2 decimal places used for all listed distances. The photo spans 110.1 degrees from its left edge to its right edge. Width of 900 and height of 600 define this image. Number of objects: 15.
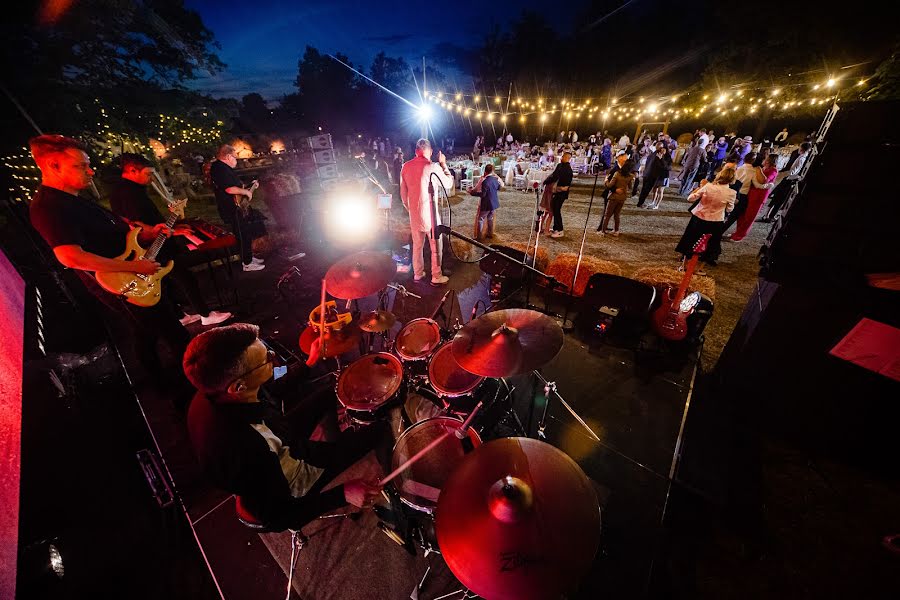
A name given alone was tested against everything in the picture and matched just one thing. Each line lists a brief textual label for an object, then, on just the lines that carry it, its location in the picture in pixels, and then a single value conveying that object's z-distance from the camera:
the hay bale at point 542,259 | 6.26
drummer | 1.81
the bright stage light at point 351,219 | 8.49
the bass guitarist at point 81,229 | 2.93
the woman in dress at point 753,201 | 7.75
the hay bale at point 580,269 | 5.63
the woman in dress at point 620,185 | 8.17
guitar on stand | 4.37
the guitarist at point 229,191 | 6.41
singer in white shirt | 5.72
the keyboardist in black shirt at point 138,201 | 4.06
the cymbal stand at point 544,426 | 3.40
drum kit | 1.48
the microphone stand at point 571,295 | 5.23
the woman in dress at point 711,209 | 6.21
